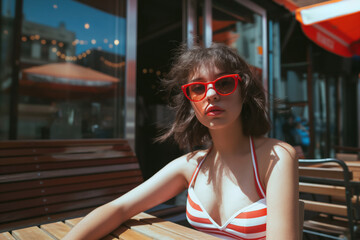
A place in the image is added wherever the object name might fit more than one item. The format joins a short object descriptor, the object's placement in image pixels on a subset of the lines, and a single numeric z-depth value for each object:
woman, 0.98
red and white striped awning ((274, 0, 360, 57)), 2.96
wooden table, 1.07
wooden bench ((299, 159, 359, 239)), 1.95
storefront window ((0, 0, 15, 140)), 3.21
